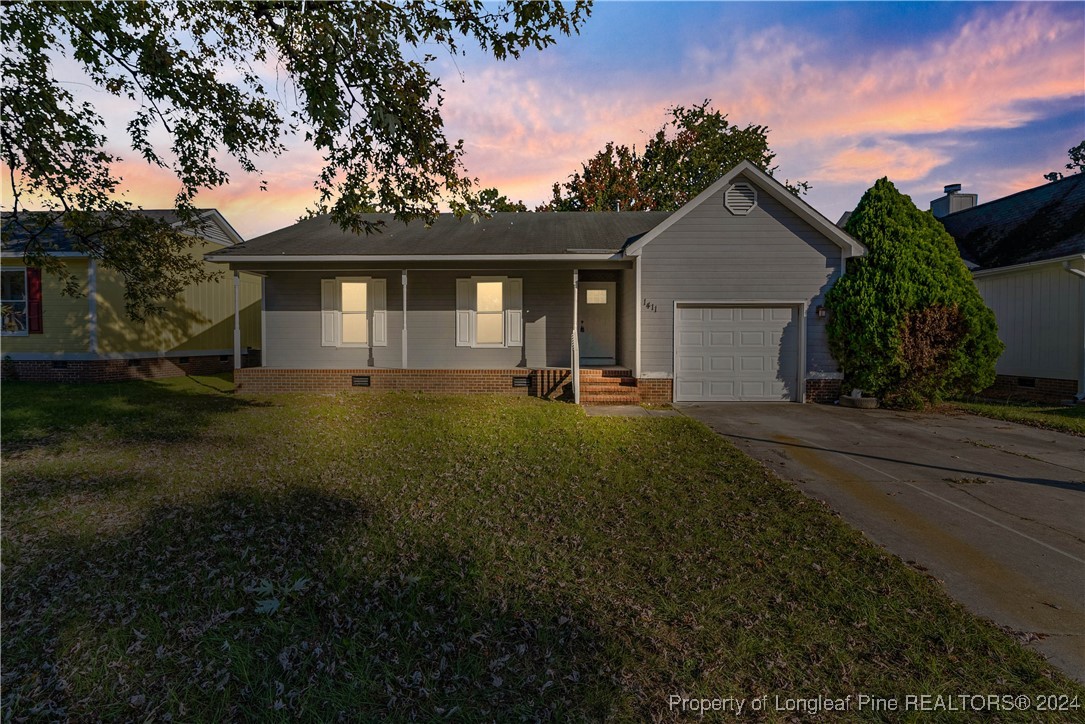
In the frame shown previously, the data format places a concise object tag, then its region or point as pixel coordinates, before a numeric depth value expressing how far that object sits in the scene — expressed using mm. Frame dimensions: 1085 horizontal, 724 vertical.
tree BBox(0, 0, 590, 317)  5527
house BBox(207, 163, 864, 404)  11234
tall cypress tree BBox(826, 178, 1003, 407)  10227
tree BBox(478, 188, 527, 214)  26314
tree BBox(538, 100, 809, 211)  28297
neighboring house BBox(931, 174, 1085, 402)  11188
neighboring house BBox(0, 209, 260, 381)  14227
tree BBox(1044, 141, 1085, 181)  37603
